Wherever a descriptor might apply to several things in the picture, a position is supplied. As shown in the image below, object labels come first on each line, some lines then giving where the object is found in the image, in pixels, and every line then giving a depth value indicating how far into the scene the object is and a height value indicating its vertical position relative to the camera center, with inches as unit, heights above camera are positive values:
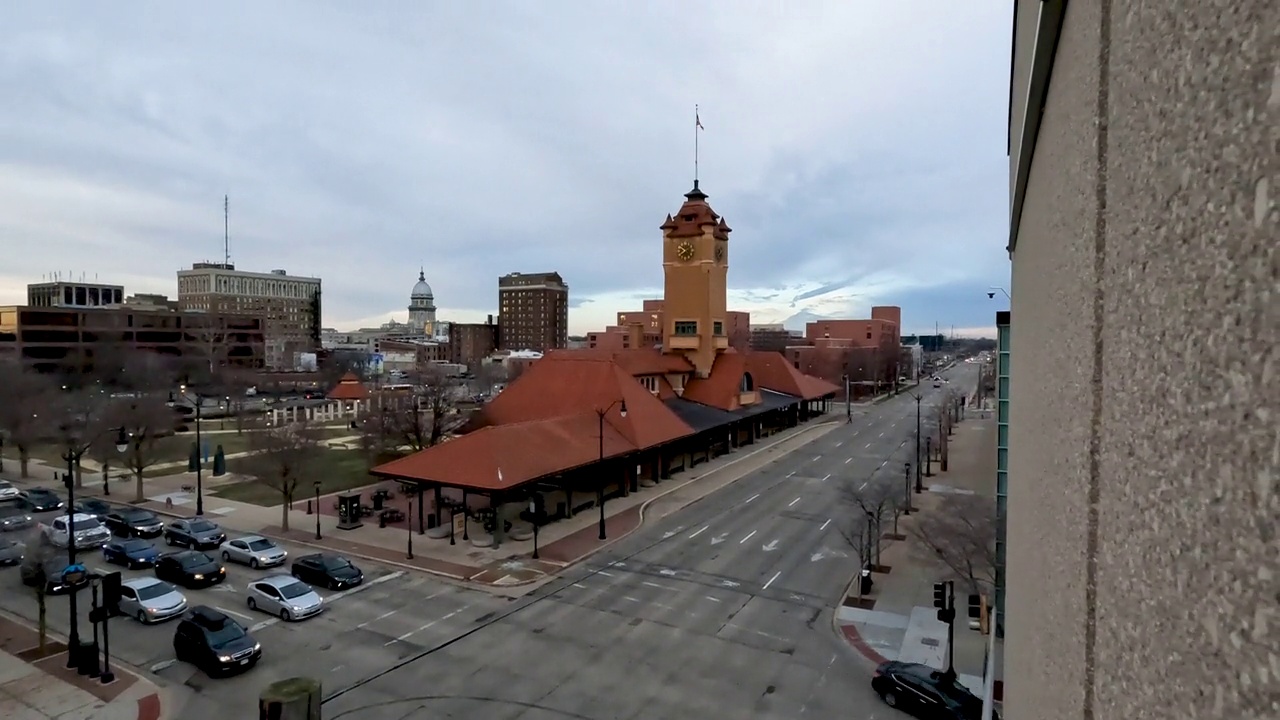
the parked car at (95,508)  1135.0 -263.2
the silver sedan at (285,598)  746.8 -271.4
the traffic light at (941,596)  585.9 -208.0
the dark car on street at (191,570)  841.5 -268.9
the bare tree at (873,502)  882.1 -199.7
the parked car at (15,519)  1076.5 -274.6
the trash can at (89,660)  621.0 -277.1
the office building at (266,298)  5310.0 +423.0
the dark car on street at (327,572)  831.7 -269.2
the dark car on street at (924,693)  540.1 -273.7
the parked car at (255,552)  912.3 -268.3
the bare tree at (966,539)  687.7 -197.2
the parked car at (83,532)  991.6 -264.6
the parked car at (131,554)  924.0 -273.6
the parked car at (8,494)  1263.5 -262.1
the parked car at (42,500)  1213.1 -266.3
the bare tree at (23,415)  1455.5 -138.3
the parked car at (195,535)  984.9 -264.5
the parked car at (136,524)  1059.3 -267.6
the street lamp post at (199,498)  1182.9 -254.0
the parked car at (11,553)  941.8 -276.8
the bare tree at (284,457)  1095.0 -180.4
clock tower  1994.3 +210.5
